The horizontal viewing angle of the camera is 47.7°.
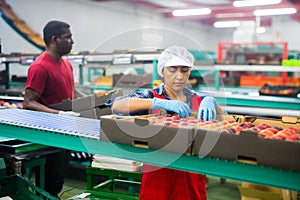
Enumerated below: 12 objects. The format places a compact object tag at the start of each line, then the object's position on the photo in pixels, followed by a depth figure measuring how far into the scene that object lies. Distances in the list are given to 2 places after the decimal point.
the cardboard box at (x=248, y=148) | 1.04
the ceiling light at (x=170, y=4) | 11.20
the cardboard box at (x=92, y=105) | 2.18
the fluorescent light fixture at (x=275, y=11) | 9.26
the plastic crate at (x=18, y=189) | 2.04
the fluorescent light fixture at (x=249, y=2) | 8.12
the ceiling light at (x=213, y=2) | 10.90
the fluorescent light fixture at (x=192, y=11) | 9.40
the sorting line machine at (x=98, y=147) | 1.10
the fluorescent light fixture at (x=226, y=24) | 12.65
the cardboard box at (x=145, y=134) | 1.20
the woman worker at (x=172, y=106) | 1.60
